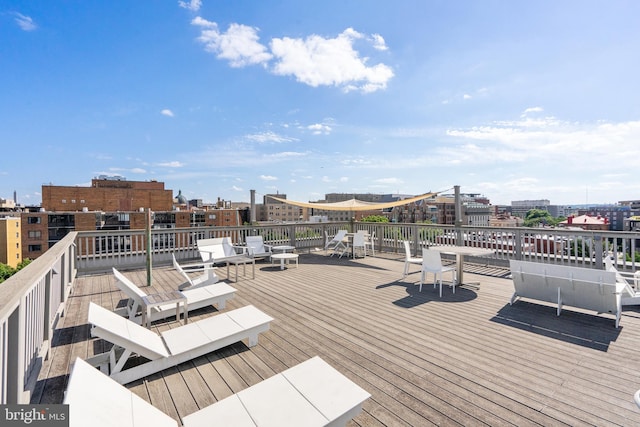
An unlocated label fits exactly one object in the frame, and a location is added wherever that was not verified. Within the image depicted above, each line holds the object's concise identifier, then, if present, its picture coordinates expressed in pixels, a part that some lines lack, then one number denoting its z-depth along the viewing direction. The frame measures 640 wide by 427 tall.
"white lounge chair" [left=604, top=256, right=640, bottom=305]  4.06
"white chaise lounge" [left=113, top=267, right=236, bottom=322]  3.60
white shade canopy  9.28
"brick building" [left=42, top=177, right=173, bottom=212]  50.81
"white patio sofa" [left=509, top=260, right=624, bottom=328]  3.58
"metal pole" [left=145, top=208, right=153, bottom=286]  5.80
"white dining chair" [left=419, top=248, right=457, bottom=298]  5.12
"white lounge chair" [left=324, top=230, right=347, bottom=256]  9.29
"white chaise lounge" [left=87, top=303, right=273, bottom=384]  2.45
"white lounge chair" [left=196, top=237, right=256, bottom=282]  6.74
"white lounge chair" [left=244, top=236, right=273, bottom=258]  7.70
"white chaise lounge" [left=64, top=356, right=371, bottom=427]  1.44
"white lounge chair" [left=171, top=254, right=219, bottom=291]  4.96
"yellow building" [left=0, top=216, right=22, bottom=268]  38.34
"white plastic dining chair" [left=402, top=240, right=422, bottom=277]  5.94
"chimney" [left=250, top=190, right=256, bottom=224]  9.74
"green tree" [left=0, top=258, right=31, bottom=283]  27.29
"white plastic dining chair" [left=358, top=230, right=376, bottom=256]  9.31
